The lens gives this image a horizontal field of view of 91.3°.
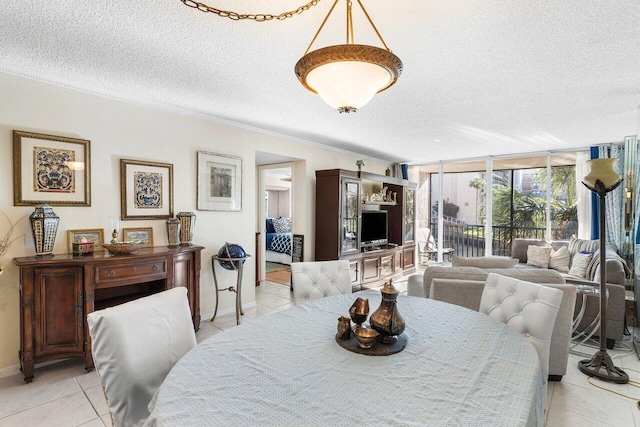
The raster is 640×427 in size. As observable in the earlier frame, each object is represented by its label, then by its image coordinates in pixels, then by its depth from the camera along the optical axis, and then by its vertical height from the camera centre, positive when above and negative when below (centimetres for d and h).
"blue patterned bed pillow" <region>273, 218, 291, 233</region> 809 -26
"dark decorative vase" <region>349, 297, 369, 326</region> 154 -48
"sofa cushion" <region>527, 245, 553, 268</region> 496 -67
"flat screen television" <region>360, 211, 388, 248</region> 569 -26
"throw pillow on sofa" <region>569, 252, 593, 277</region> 430 -69
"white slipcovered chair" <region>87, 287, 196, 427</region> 127 -58
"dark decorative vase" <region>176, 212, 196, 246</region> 336 -12
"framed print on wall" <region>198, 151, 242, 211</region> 369 +41
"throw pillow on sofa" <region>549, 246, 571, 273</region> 477 -71
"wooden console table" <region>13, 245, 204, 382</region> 237 -63
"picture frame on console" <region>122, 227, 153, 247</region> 309 -19
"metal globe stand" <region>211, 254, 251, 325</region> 359 -71
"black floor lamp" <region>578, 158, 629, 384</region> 255 -55
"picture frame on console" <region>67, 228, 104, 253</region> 275 -19
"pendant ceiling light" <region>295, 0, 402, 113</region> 123 +61
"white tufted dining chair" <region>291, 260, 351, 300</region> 248 -52
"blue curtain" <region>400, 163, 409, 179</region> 702 +100
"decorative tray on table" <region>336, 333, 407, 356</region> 137 -60
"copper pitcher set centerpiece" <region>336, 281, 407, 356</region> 141 -54
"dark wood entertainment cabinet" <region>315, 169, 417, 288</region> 489 -23
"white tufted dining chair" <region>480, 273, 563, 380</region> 169 -54
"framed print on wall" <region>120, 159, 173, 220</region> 308 +27
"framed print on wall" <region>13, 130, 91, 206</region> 251 +39
